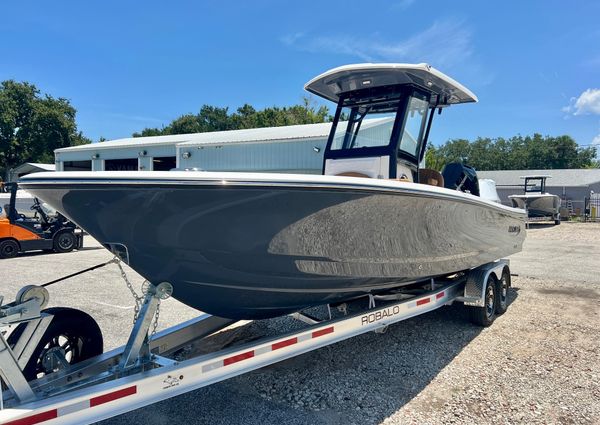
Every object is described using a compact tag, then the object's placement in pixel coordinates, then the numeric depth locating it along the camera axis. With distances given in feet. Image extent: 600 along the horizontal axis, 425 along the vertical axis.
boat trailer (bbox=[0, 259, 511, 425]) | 7.14
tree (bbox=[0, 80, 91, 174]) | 128.36
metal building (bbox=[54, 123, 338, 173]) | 58.39
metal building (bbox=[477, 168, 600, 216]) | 100.27
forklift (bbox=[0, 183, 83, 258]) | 33.65
